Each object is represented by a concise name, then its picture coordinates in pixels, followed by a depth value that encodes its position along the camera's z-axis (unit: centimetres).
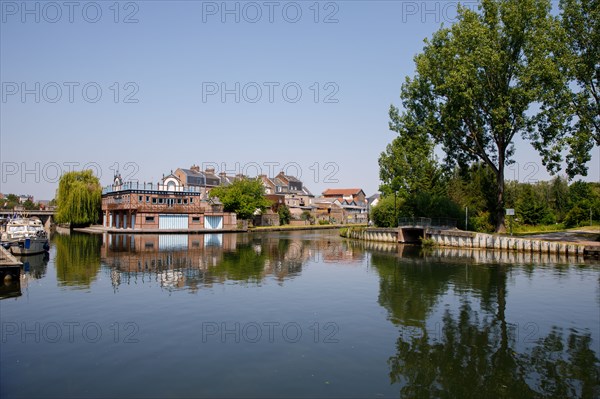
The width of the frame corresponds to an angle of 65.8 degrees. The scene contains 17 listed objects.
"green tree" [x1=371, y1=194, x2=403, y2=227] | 6988
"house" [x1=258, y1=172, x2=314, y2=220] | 12952
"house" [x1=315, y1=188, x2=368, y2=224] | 13662
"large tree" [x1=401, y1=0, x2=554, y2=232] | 4603
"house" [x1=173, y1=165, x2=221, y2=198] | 11738
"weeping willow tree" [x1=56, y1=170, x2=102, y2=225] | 9062
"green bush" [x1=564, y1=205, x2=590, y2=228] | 6731
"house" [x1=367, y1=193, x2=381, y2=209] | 17032
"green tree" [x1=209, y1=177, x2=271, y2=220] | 9531
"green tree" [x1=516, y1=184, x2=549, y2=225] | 7300
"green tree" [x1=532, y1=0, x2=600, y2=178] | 4388
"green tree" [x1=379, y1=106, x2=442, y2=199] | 5444
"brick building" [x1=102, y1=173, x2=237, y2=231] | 8281
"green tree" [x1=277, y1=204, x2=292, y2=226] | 11066
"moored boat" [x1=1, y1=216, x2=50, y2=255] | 4044
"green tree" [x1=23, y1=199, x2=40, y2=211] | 15844
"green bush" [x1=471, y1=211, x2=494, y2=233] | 6331
